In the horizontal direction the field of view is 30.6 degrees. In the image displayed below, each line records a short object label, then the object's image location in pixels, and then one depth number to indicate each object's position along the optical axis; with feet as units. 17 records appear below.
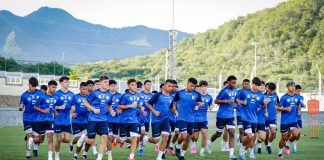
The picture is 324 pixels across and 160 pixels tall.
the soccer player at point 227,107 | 54.81
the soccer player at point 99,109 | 45.83
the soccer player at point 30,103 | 52.65
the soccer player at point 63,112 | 51.06
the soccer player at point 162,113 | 48.32
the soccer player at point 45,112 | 51.44
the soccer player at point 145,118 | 59.26
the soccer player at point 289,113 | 60.18
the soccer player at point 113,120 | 48.68
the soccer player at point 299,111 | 61.67
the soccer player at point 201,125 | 57.16
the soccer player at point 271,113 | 61.21
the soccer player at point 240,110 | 56.13
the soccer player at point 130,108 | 46.83
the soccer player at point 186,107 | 52.24
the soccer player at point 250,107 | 52.85
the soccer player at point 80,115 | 55.47
